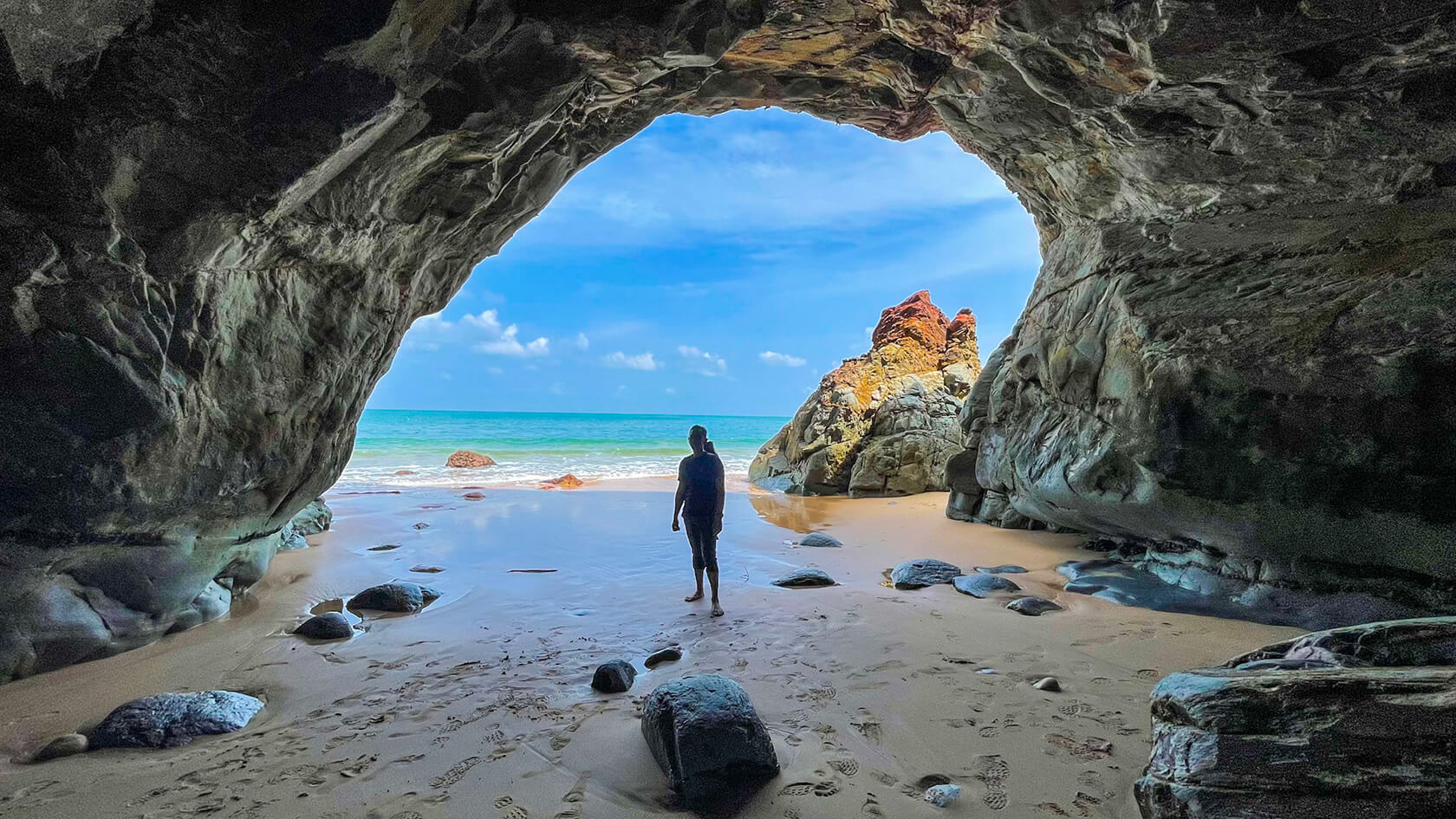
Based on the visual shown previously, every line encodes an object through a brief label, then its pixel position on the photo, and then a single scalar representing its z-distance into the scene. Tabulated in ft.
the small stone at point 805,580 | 22.17
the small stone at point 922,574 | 21.89
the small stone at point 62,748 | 10.65
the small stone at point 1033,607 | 18.31
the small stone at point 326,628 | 16.70
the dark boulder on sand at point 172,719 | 10.98
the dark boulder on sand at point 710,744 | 9.29
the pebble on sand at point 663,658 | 14.74
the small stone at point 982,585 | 20.43
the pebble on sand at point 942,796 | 9.15
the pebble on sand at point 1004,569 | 23.66
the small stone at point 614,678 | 13.05
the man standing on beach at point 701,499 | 20.89
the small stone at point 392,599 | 19.31
